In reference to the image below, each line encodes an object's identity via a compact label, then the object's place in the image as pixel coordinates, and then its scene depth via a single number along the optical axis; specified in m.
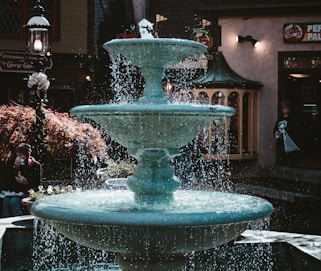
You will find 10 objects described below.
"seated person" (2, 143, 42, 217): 10.28
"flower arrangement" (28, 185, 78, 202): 9.41
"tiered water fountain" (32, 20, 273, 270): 5.11
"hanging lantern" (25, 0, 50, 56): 13.65
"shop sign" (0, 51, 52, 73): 19.62
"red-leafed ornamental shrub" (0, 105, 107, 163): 12.18
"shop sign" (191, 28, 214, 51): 20.94
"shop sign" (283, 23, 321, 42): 19.44
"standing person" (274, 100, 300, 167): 15.92
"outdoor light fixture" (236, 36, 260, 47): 20.00
